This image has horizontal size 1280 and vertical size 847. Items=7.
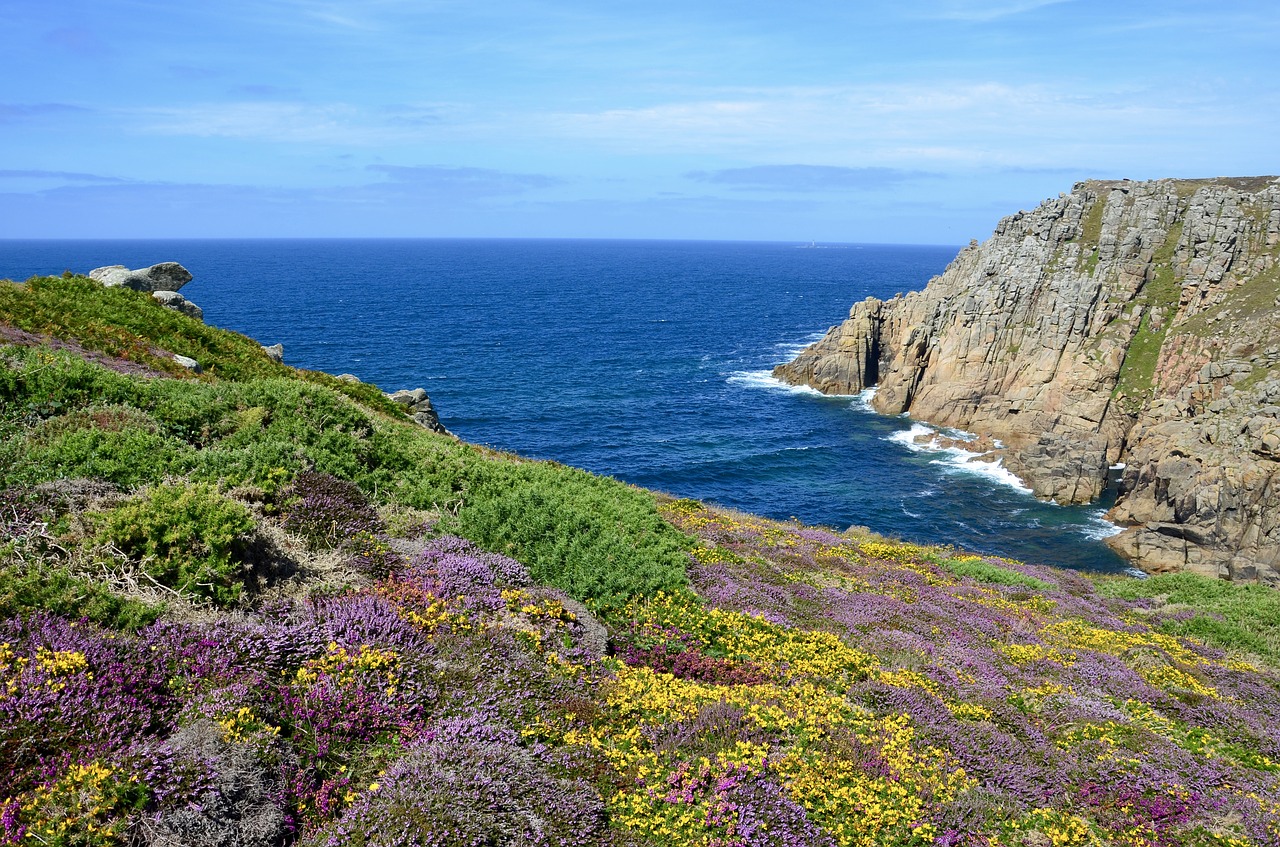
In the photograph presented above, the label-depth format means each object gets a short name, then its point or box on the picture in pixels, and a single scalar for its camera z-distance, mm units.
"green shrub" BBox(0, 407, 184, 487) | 10219
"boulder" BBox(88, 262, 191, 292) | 31781
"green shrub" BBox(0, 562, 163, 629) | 7297
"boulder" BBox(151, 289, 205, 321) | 30412
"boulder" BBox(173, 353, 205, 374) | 23153
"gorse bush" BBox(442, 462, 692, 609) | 12773
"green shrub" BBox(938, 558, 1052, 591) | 25625
